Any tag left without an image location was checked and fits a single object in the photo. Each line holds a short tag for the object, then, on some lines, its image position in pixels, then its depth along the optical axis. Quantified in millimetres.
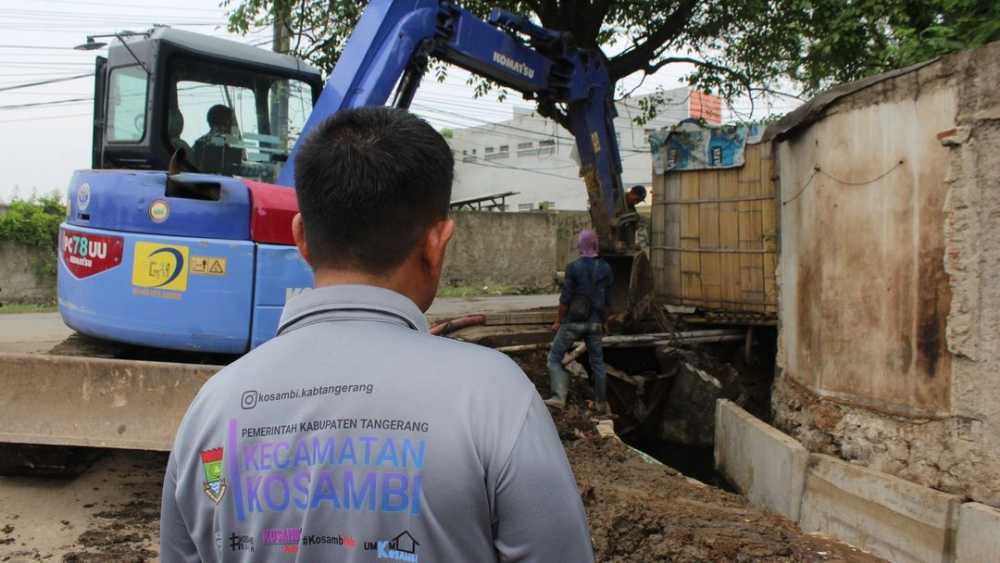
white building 38250
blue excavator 4676
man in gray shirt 1107
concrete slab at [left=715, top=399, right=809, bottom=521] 5883
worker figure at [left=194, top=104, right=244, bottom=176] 5504
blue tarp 8805
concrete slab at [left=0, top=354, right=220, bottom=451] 4715
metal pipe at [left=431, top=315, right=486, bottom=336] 8086
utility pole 5863
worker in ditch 7719
